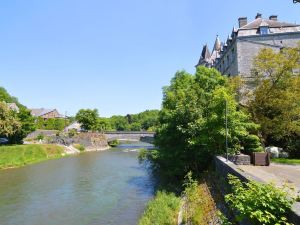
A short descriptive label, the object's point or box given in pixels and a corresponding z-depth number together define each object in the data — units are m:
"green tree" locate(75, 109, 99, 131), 57.65
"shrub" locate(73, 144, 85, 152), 45.88
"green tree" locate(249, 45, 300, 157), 16.80
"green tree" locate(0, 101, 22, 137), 32.06
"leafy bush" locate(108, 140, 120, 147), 58.30
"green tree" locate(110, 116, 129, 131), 108.93
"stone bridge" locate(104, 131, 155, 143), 56.34
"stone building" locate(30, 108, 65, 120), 76.48
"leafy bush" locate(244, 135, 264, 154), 14.85
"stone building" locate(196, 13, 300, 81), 25.53
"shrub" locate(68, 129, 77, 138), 49.71
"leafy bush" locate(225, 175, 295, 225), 4.63
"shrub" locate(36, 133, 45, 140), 45.90
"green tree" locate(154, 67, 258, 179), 14.18
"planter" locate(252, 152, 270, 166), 13.00
